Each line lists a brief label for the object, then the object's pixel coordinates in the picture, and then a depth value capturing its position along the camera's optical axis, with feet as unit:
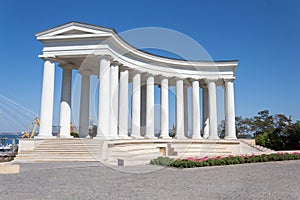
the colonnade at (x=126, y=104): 152.15
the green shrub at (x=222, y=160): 110.93
